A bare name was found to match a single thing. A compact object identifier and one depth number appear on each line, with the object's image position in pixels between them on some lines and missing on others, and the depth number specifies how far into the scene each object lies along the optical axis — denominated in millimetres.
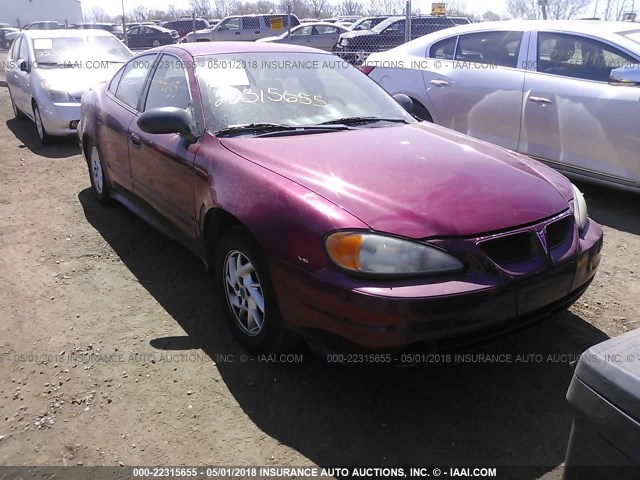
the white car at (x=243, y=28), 22938
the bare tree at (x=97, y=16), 51519
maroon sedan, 2250
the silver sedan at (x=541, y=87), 4664
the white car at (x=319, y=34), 20266
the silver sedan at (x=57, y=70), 7562
